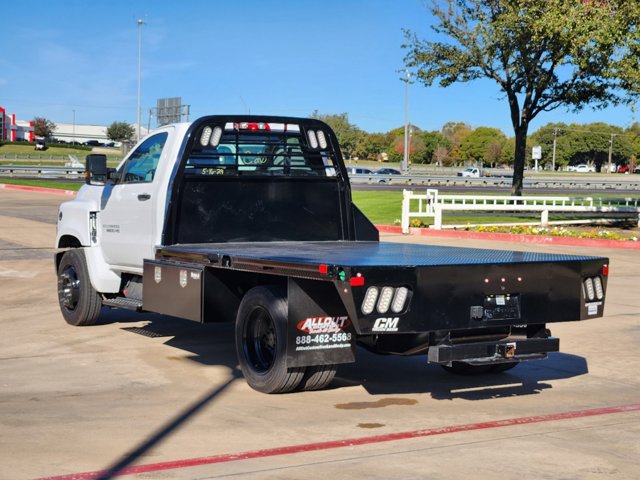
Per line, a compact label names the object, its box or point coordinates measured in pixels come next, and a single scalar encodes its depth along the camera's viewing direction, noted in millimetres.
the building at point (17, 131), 162400
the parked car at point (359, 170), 78775
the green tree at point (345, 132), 109750
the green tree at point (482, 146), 147125
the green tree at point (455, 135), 151750
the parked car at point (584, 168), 160100
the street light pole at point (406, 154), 70856
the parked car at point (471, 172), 91388
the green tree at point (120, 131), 164375
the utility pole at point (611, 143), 151550
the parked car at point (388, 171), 85288
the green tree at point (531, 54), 21781
